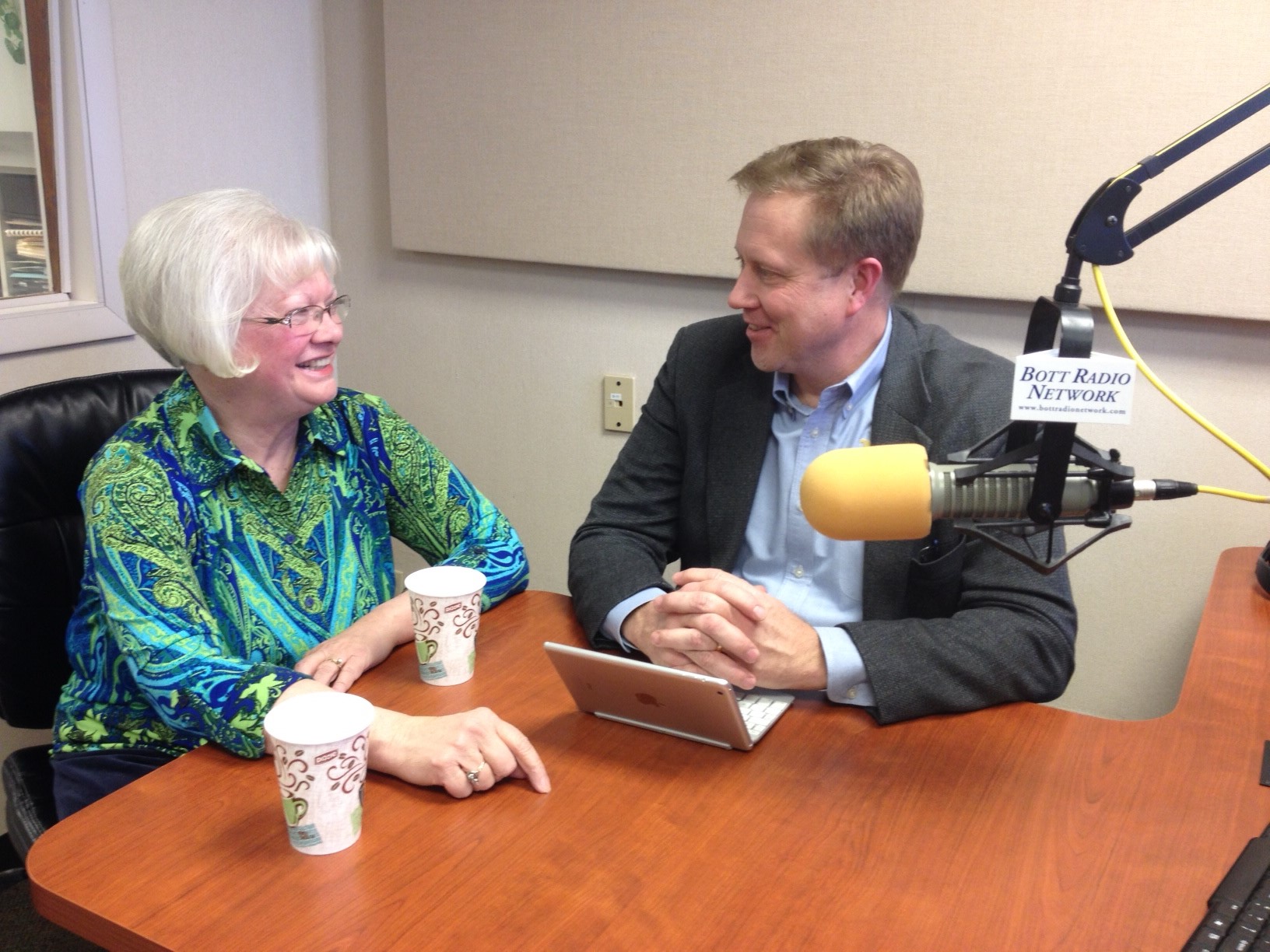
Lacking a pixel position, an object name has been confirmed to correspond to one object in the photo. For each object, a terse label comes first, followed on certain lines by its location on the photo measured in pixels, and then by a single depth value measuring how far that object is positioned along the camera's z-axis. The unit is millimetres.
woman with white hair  1282
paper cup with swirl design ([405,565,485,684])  1236
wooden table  873
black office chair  1470
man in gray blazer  1226
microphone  827
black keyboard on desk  848
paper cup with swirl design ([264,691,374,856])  923
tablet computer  1064
